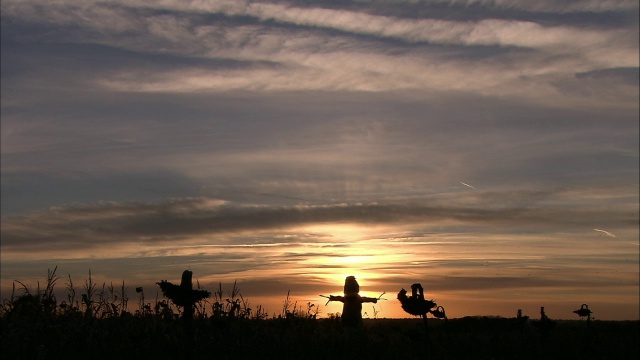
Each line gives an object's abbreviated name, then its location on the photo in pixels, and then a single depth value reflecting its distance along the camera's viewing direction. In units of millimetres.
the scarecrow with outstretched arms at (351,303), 20047
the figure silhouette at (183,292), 9969
